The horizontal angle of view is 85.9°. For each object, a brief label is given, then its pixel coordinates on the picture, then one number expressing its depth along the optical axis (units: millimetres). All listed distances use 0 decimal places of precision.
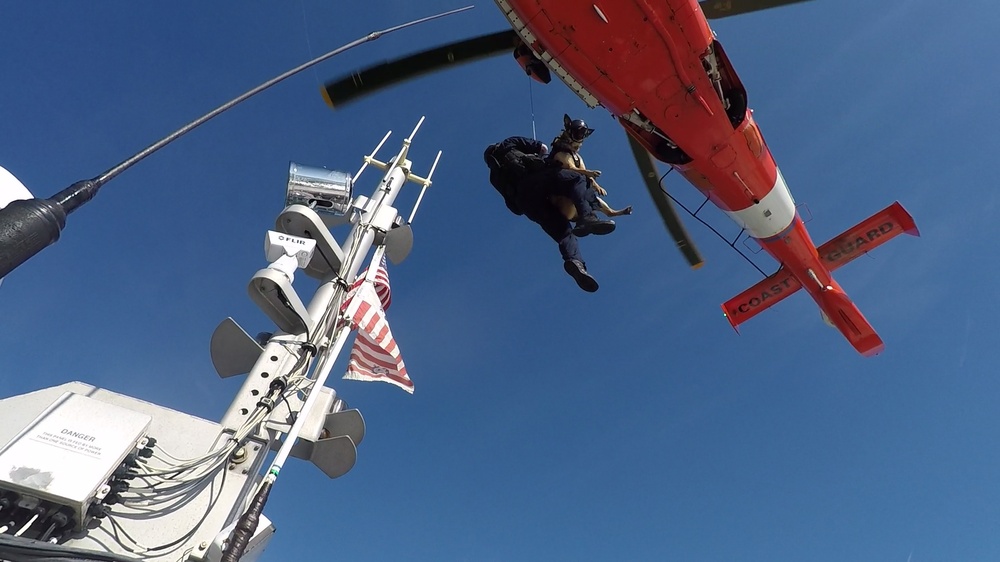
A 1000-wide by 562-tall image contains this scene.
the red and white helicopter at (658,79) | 6988
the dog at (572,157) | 7633
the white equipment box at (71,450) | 2736
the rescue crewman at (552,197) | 7508
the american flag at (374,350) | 5391
